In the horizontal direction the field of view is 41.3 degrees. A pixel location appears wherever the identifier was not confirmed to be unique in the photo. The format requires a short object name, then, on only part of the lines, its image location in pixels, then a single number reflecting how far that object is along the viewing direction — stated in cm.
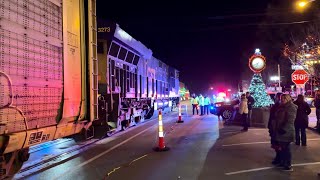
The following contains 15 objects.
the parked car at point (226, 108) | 2389
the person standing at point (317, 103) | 1548
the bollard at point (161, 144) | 1247
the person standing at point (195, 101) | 3328
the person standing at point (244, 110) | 1812
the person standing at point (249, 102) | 1895
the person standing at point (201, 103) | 3250
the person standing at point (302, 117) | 1281
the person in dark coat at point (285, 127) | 915
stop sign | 1941
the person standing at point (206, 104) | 3295
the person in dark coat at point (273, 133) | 958
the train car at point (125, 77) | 1557
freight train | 525
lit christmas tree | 2239
